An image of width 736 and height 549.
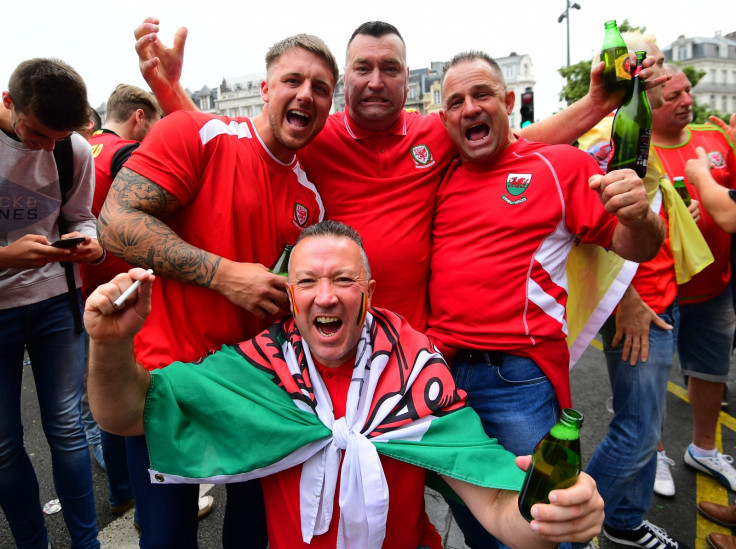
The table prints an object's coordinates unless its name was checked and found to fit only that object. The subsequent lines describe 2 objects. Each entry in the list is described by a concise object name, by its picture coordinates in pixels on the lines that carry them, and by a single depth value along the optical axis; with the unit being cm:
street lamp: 2069
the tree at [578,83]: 1964
